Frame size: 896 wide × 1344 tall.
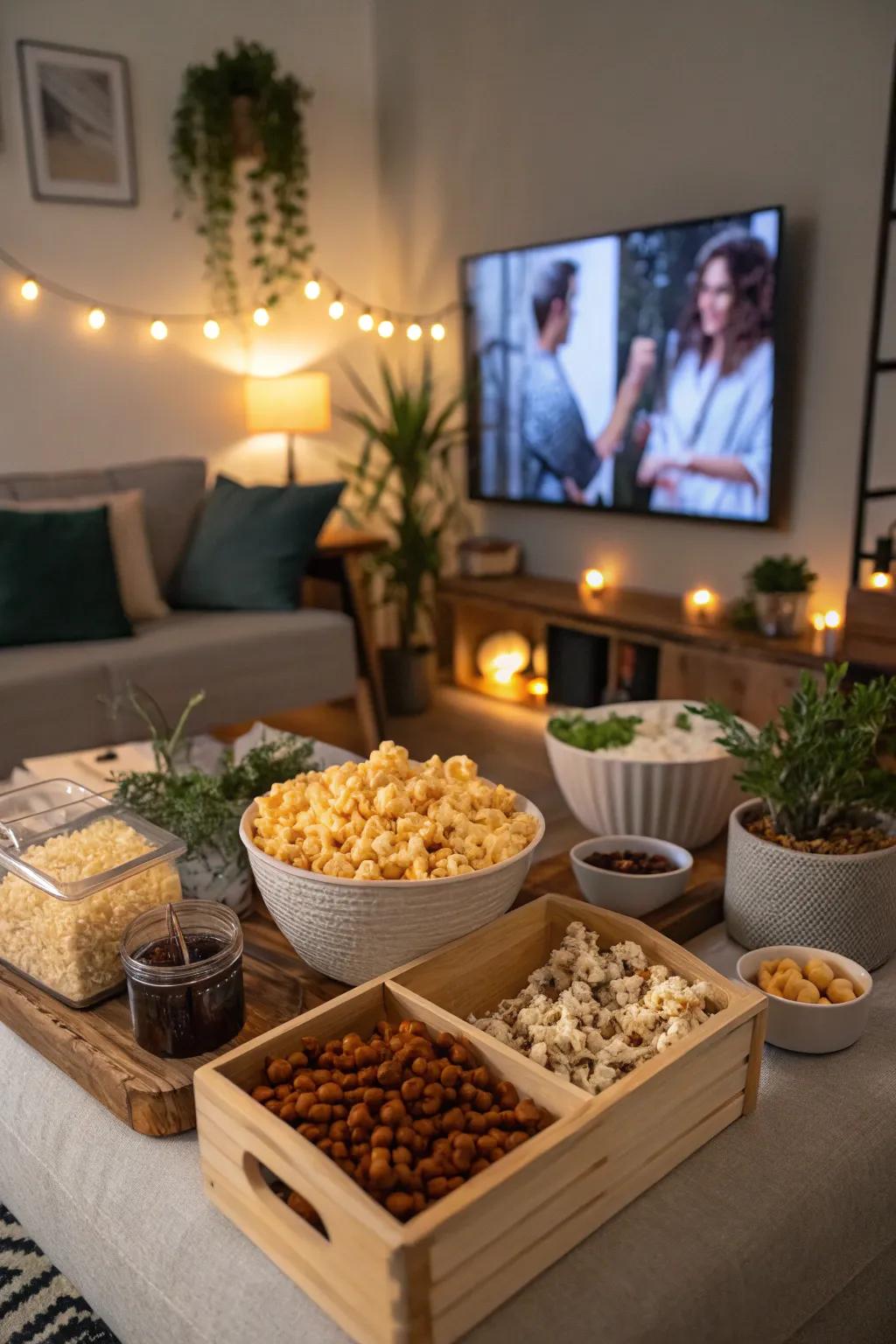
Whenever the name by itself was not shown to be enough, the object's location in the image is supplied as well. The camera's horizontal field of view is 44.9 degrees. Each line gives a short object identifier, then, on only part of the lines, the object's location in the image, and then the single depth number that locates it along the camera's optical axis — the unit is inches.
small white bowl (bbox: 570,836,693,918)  52.4
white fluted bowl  58.0
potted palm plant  157.0
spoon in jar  41.3
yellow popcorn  42.1
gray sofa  110.8
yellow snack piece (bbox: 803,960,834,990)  44.6
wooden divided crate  29.4
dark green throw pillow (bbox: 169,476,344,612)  134.0
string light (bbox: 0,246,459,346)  144.7
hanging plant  148.9
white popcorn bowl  41.0
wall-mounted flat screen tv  125.4
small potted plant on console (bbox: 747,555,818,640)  121.0
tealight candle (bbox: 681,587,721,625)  133.4
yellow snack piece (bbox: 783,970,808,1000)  44.0
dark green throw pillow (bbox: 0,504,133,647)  118.0
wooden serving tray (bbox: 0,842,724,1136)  39.1
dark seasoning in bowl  53.9
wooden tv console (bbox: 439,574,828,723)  118.8
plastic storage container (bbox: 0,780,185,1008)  43.2
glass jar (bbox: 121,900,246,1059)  40.3
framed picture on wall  140.8
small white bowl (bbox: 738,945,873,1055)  42.8
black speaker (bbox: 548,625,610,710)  145.3
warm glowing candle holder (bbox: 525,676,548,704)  155.5
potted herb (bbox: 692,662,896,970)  47.7
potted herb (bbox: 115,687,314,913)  51.8
